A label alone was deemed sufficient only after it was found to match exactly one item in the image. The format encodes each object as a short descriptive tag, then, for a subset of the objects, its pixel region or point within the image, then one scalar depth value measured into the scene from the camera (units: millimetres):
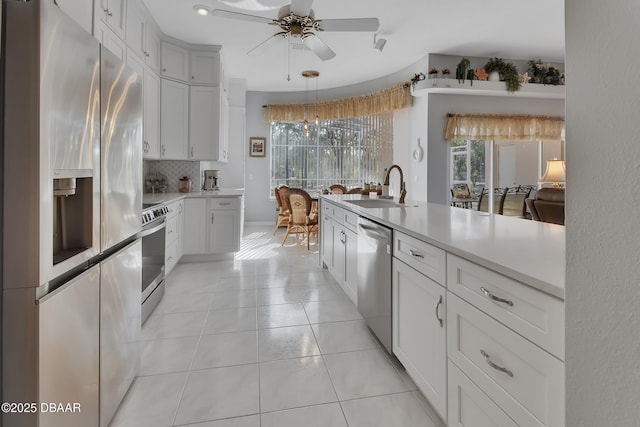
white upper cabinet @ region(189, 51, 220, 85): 4637
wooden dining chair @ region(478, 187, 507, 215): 5855
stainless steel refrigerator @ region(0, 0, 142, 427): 920
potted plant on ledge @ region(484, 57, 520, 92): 5336
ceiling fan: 3033
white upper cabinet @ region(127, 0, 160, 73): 3393
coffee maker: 5133
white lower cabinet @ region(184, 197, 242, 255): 4371
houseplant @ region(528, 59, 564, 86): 5562
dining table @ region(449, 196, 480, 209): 5832
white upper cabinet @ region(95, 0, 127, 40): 2727
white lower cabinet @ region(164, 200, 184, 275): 3604
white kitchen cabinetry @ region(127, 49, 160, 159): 3641
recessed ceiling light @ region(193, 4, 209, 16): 3665
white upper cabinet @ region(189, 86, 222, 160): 4609
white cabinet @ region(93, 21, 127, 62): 2699
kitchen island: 923
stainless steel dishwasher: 2023
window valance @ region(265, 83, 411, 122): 5941
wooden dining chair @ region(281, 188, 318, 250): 5246
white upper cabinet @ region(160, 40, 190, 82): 4355
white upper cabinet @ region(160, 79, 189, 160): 4352
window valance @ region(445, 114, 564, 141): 5543
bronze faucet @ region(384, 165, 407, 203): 3070
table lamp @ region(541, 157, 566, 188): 5000
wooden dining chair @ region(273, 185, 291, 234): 5803
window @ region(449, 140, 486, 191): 5801
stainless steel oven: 2484
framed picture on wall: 7453
